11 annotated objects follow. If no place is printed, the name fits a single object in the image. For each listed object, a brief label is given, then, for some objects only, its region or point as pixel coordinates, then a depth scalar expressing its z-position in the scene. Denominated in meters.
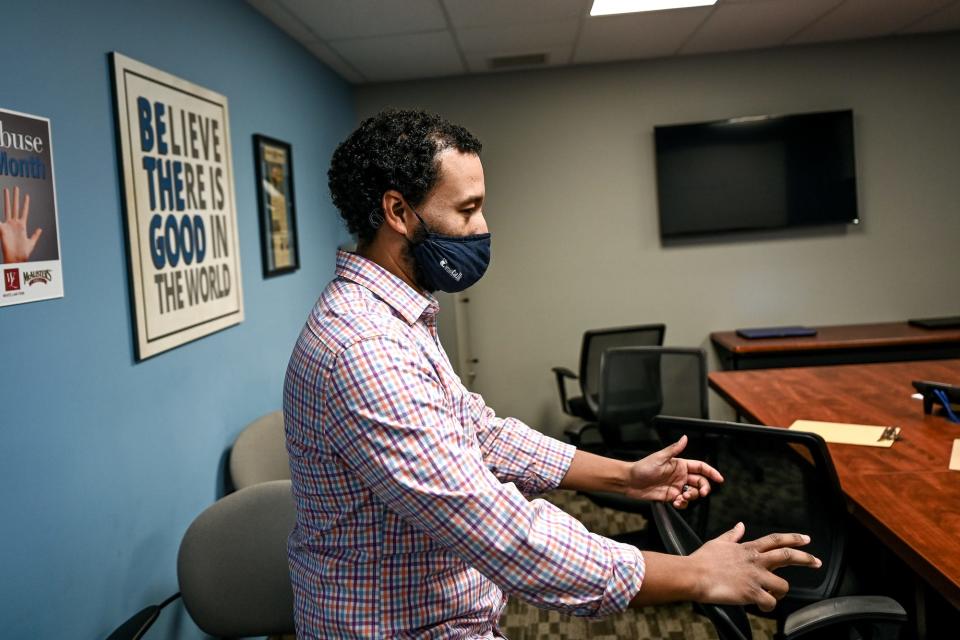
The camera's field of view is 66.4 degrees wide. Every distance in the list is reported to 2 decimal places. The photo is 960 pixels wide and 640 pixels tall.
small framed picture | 2.97
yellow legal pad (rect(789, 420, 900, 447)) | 2.09
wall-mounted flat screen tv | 4.27
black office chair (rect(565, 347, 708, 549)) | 2.76
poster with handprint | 1.49
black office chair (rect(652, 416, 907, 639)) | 1.50
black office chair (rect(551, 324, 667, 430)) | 3.72
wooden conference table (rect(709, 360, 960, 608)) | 1.44
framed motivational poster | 1.98
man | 0.94
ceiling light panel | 3.25
